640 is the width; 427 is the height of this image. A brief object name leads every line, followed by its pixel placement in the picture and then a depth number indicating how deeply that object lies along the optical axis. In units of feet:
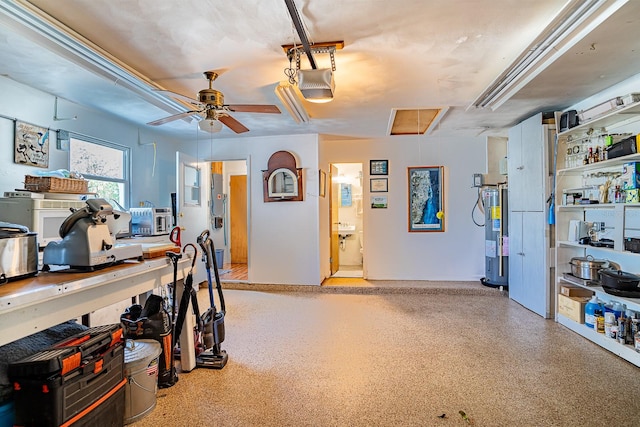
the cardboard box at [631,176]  8.90
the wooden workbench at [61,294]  4.11
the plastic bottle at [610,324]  9.47
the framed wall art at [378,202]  18.33
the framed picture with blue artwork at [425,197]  18.03
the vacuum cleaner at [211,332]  8.51
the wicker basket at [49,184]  9.41
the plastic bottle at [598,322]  9.93
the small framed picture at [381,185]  18.29
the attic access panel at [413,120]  13.81
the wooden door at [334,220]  19.47
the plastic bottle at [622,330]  9.16
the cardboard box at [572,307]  10.82
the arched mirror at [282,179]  16.89
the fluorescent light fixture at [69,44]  6.68
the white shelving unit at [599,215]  9.20
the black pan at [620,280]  8.84
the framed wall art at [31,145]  10.43
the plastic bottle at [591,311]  10.23
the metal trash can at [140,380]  6.46
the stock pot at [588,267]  10.41
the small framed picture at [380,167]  18.30
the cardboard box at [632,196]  8.79
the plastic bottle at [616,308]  9.67
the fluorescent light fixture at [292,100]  10.61
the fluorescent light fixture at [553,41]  6.42
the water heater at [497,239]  15.99
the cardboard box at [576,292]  11.46
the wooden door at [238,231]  23.99
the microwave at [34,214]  8.97
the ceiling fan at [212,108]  9.27
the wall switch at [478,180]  17.19
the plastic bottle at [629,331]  9.07
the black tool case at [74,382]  4.73
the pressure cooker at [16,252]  4.65
